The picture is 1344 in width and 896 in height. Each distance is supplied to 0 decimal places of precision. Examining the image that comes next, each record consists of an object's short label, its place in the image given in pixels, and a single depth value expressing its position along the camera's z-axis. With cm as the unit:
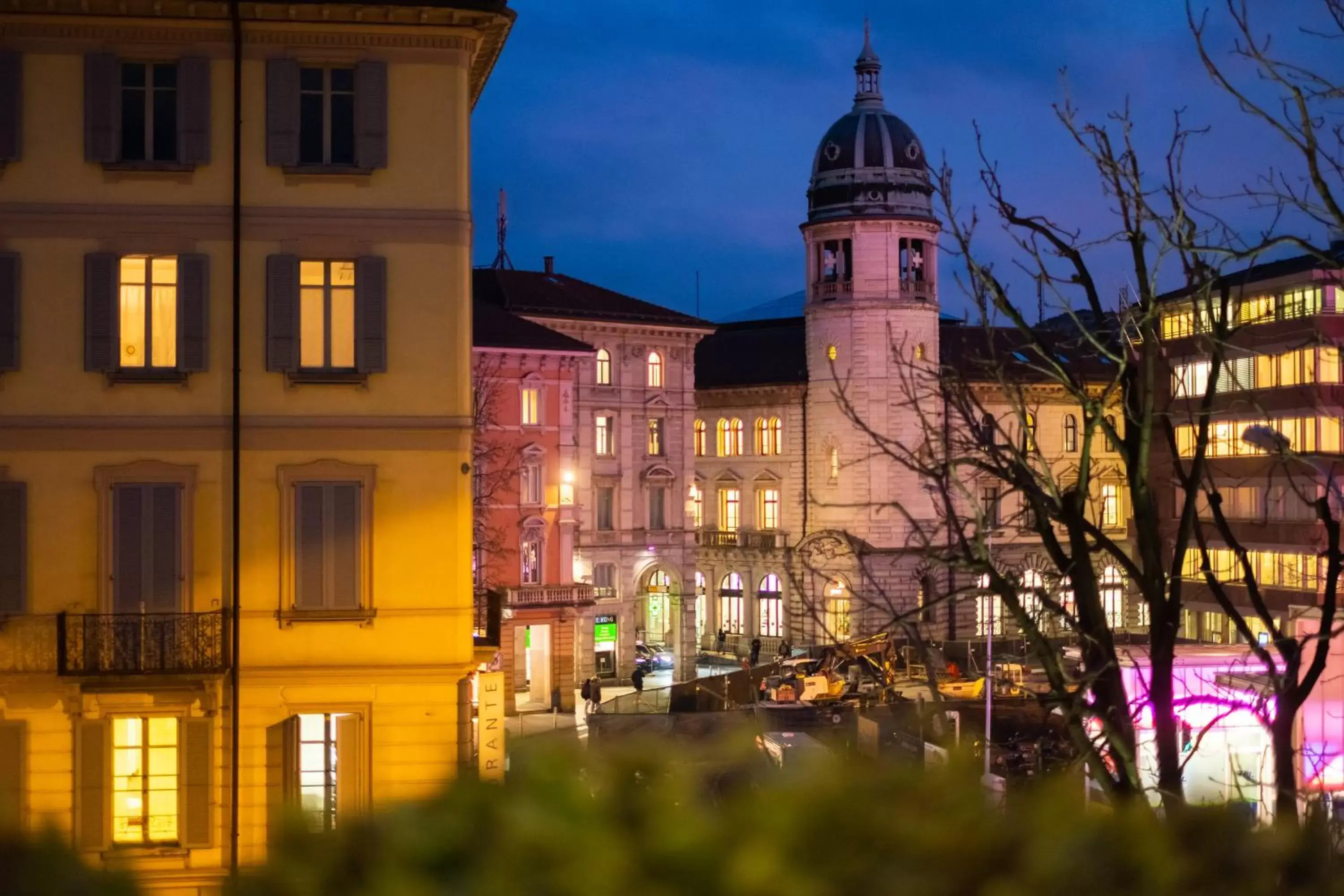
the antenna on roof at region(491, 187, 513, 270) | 7658
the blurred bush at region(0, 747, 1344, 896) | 515
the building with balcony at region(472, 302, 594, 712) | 5572
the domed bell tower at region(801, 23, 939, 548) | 7431
